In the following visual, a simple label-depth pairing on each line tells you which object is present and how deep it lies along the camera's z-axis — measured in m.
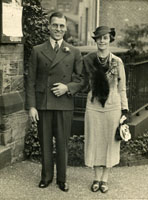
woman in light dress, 4.53
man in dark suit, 4.50
